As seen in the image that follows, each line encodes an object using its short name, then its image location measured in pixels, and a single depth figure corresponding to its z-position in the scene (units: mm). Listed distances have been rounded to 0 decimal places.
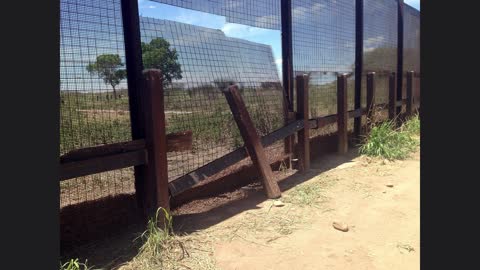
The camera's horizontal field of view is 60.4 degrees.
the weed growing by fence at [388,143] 6738
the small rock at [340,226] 3631
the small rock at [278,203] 4321
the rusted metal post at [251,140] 4266
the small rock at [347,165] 6128
